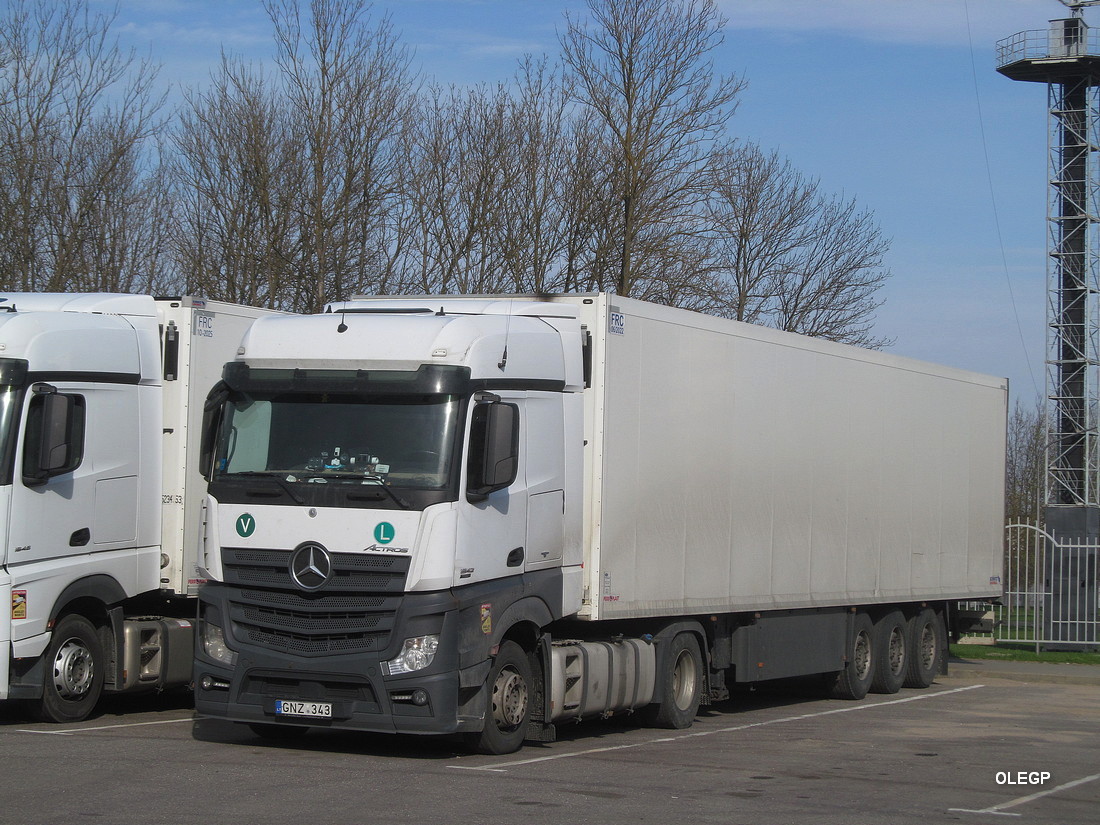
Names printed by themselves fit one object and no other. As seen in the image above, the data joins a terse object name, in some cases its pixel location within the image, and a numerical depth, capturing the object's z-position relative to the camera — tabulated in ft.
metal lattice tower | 146.92
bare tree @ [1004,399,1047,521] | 170.30
